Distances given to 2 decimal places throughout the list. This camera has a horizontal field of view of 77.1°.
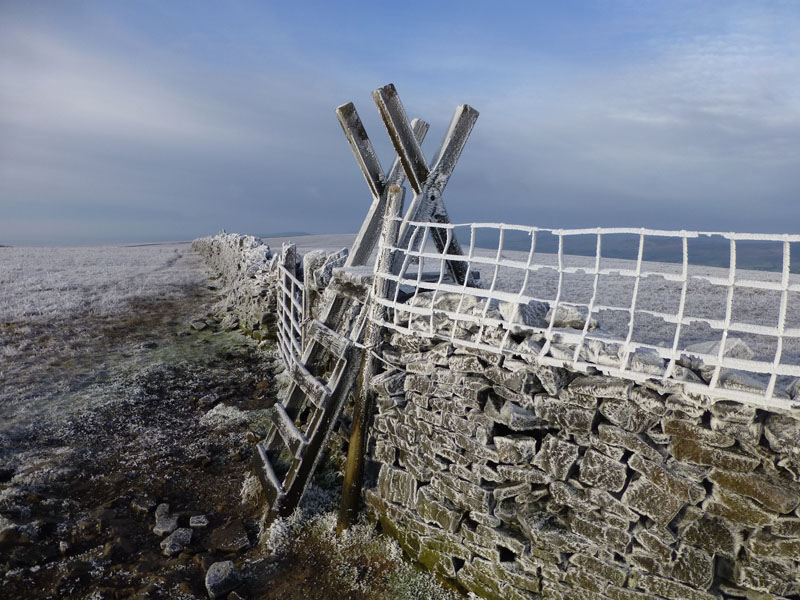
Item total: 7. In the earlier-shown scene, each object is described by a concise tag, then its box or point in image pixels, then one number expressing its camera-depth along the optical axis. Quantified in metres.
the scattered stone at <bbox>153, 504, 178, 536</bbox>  5.96
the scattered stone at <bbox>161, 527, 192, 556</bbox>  5.62
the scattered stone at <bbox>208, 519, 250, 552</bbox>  5.68
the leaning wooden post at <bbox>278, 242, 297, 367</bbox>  10.56
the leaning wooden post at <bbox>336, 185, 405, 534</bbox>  5.93
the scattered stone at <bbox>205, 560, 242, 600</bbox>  4.98
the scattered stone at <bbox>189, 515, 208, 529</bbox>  6.02
